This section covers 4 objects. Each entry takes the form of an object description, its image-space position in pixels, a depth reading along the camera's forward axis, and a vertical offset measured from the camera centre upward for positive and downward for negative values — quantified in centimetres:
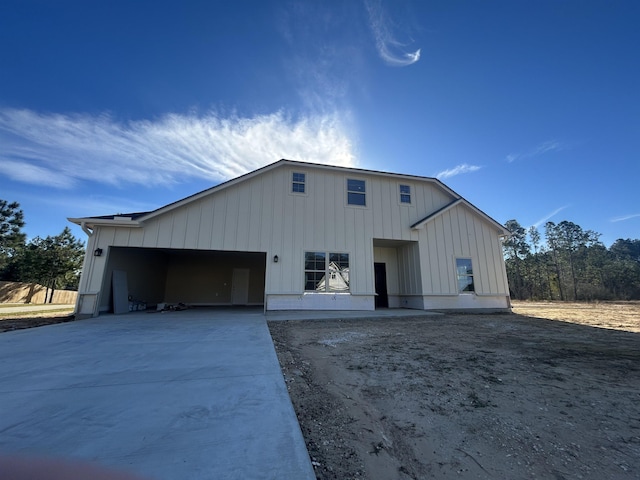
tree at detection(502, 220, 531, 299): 3244 +433
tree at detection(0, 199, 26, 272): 1892 +458
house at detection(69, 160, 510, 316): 889 +184
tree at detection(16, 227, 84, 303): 2180 +244
